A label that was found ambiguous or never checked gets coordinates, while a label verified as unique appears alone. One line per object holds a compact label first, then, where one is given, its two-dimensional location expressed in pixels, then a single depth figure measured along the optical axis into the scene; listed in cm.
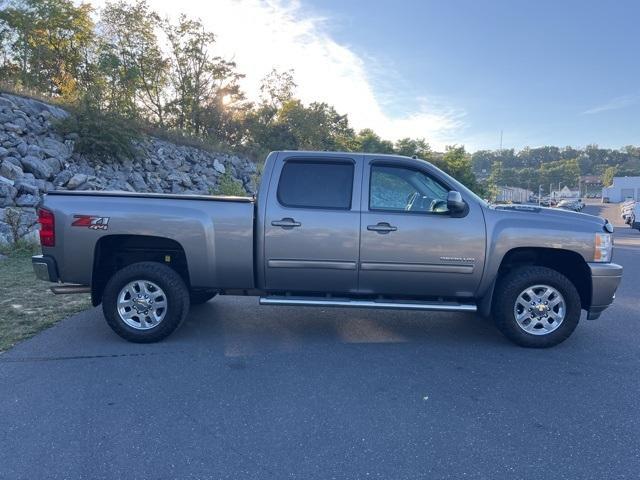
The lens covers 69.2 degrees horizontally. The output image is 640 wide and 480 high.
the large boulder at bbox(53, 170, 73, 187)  1478
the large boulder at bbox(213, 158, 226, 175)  2467
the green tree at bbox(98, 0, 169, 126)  2852
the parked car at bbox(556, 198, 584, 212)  4995
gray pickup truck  485
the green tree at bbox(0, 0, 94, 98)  2598
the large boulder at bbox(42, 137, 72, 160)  1571
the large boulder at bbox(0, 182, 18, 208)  1227
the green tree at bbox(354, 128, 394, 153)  4013
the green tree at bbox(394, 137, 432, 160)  4075
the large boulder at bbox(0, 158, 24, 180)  1338
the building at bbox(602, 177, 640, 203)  9073
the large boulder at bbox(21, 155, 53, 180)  1439
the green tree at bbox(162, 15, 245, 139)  3159
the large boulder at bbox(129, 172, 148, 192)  1820
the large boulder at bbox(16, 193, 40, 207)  1266
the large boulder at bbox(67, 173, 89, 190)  1488
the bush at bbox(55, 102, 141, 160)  1700
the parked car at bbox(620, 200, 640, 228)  2530
